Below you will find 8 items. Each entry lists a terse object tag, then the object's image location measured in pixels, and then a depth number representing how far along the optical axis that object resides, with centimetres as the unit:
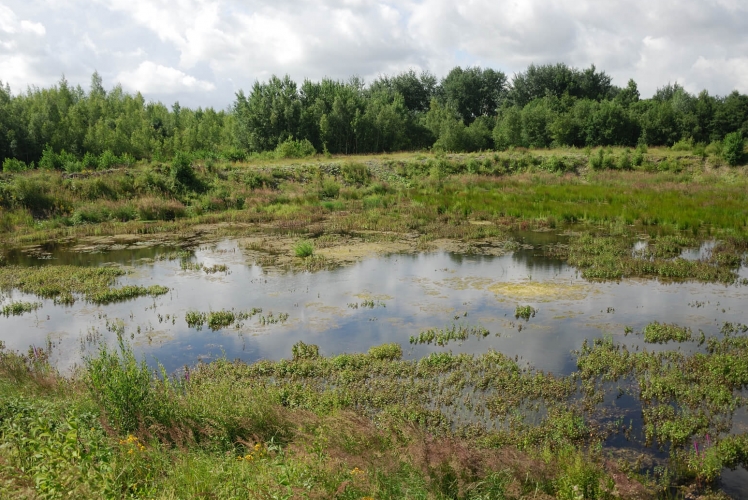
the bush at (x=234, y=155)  4136
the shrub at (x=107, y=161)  3134
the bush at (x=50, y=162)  3058
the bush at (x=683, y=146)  4059
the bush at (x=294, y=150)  4397
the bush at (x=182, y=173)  2914
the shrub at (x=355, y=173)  3478
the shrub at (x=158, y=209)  2570
